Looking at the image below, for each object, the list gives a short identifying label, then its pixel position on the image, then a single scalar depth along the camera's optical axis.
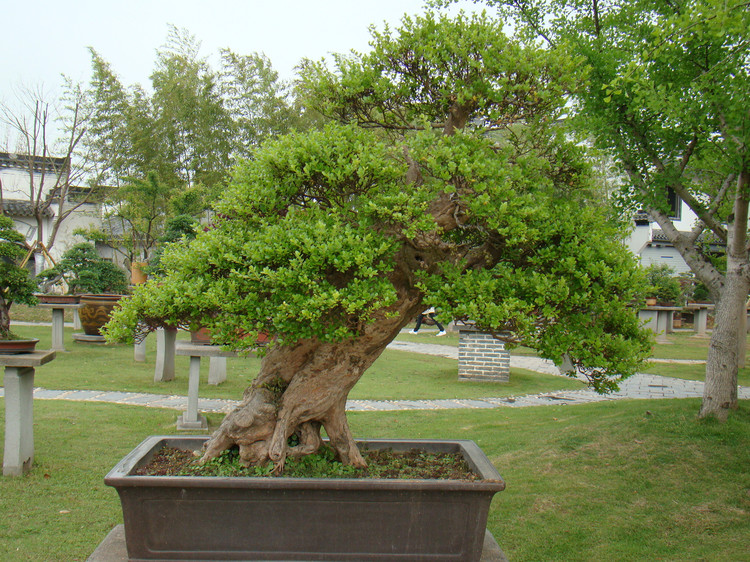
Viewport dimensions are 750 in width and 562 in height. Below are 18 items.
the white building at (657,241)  26.53
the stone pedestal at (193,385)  6.46
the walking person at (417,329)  19.17
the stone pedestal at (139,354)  11.23
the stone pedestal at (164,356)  9.21
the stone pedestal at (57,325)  12.01
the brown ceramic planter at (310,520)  2.63
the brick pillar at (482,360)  10.55
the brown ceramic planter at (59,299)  12.16
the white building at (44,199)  22.17
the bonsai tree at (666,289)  19.78
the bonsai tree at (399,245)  2.69
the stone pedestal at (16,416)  4.62
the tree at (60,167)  20.31
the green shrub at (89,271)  14.02
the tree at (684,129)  4.95
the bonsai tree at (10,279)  4.79
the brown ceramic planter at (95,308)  12.52
